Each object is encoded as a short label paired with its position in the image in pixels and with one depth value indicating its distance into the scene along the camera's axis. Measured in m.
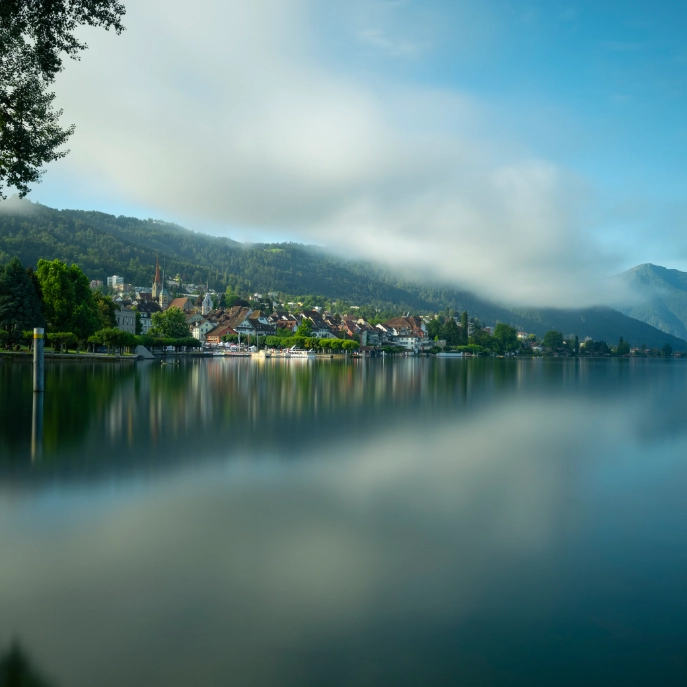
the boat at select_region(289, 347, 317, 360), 114.30
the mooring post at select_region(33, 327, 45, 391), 27.97
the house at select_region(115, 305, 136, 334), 128.21
